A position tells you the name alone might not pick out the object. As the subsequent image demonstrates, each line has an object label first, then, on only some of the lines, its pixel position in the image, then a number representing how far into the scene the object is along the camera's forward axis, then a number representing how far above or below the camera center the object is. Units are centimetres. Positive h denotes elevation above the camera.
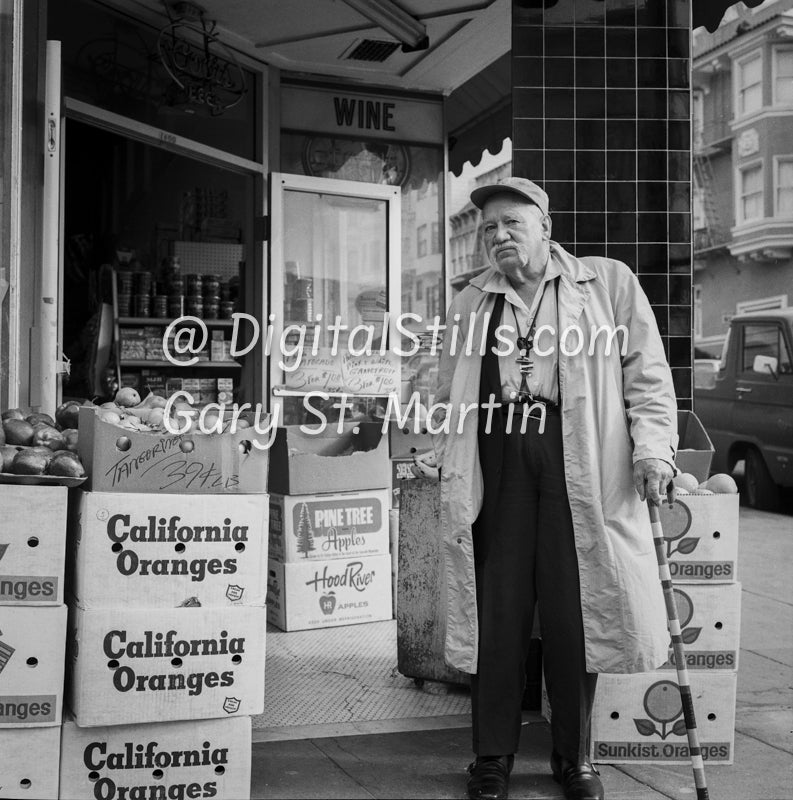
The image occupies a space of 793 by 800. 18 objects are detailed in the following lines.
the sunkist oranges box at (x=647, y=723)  345 -103
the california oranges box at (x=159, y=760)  296 -100
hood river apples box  529 -92
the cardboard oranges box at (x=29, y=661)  288 -69
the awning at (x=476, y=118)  801 +243
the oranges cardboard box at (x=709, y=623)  347 -69
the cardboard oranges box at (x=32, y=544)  288 -36
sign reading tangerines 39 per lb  296 -12
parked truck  1076 +17
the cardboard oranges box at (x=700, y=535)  346 -39
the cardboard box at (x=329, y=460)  533 -22
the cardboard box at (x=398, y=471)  686 -35
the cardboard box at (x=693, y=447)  373 -11
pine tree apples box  529 -57
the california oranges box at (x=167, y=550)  293 -38
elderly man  311 -22
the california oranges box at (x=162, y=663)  292 -71
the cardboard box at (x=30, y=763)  291 -99
